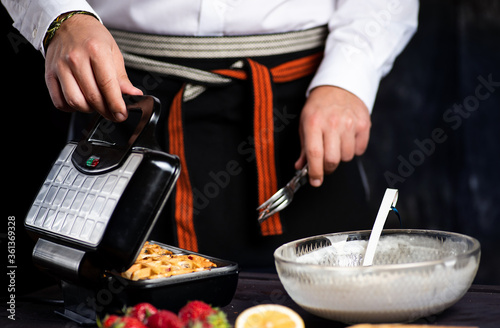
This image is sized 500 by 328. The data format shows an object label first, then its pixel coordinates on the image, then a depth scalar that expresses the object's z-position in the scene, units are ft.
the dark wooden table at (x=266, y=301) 2.38
